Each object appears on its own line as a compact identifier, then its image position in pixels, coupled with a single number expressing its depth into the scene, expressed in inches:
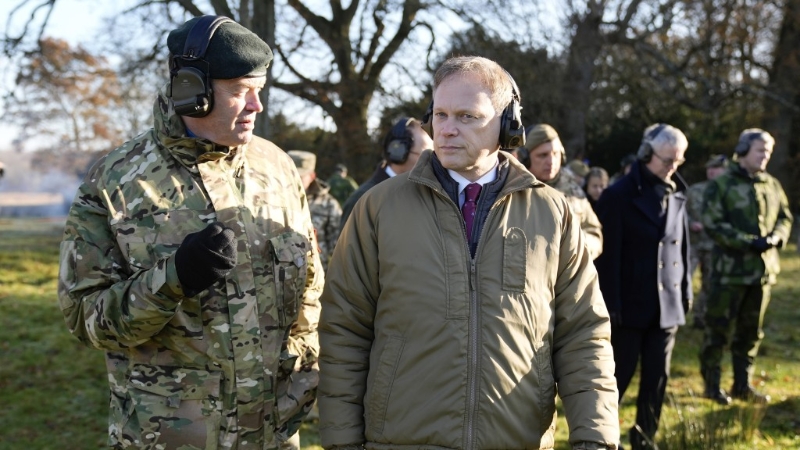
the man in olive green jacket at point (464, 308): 112.3
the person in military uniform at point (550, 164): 216.5
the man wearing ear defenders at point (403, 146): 208.2
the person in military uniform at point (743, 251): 300.7
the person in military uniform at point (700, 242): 441.1
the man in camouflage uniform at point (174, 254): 108.9
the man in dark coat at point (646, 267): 237.1
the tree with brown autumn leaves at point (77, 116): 1326.3
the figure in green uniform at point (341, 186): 481.7
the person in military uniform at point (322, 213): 319.6
